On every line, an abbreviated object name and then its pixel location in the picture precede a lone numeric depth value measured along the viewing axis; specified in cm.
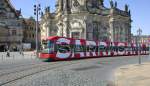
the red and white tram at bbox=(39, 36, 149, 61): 1386
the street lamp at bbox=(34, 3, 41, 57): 1753
